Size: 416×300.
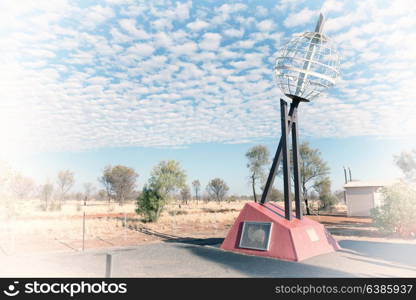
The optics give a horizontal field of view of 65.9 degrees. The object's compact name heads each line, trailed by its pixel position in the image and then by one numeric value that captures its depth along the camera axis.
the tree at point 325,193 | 39.22
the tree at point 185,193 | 67.01
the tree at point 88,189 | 85.64
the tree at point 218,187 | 73.62
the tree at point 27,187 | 50.00
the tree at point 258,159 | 45.20
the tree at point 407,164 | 29.17
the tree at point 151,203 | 28.22
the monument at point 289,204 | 12.73
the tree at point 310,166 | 38.50
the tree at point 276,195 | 62.54
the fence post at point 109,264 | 7.52
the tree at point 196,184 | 85.89
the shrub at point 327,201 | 41.36
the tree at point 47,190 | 51.00
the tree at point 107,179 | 66.94
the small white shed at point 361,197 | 35.84
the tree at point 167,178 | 29.09
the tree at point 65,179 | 65.50
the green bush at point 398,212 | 18.22
